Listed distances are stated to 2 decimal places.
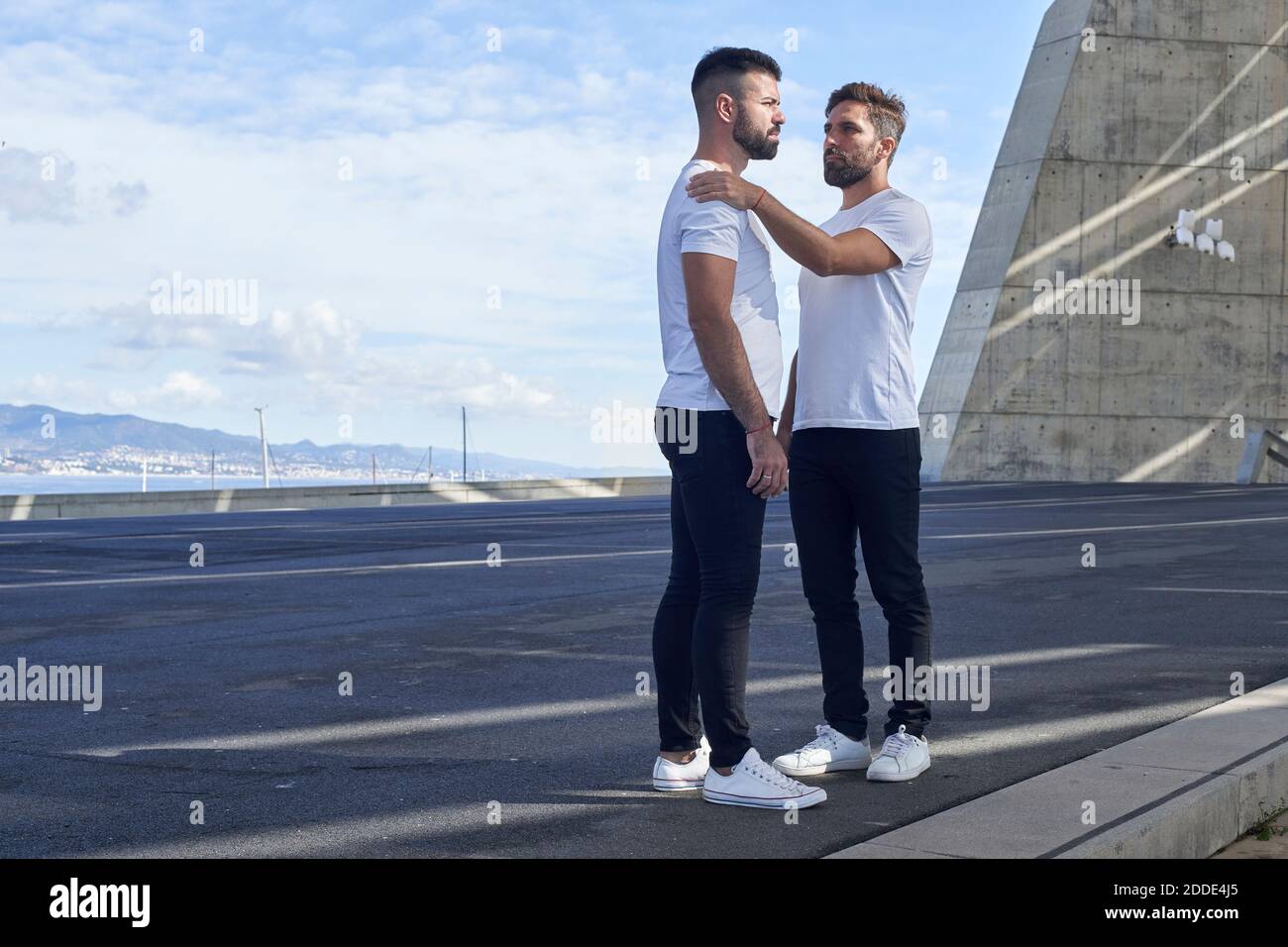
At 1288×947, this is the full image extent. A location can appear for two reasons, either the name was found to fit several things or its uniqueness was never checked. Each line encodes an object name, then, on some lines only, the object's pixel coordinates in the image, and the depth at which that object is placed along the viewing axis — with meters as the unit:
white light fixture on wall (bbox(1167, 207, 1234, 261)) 36.66
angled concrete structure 36.62
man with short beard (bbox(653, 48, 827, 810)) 4.17
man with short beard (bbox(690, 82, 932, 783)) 4.77
